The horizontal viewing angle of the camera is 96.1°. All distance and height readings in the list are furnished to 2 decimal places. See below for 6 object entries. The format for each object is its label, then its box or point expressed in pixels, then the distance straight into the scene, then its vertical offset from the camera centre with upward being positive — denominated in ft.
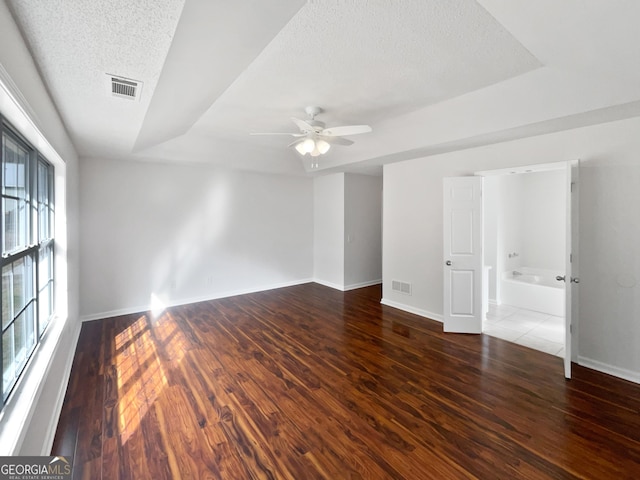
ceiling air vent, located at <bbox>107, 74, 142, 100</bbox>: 6.26 +3.44
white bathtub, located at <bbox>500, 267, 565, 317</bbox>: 14.94 -2.97
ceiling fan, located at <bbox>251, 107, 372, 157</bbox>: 9.73 +3.65
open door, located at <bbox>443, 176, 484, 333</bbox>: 12.61 -0.75
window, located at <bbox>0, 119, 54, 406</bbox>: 5.62 -0.41
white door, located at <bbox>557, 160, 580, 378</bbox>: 9.29 -0.96
